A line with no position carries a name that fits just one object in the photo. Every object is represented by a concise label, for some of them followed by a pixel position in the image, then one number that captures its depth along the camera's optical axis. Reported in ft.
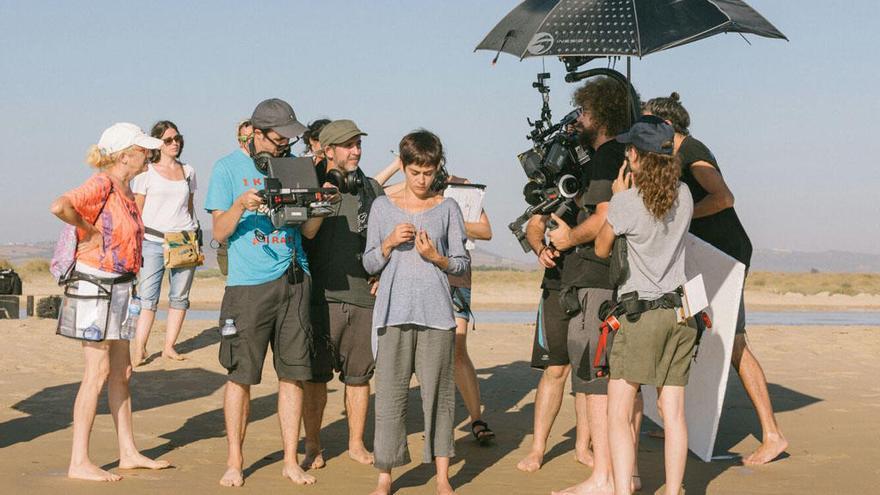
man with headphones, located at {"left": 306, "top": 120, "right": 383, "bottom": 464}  22.13
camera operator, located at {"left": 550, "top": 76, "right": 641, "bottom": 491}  19.72
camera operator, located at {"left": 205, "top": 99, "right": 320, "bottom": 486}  20.27
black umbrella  18.74
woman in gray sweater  19.27
